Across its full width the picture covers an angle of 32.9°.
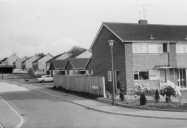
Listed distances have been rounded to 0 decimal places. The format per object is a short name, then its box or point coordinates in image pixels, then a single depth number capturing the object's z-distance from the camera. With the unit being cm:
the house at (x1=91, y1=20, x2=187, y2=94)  3017
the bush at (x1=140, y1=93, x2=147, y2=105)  1931
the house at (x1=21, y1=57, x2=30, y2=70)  12614
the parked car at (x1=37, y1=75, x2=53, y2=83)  5750
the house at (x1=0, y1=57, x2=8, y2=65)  13849
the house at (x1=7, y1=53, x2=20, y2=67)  13781
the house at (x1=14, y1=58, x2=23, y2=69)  13250
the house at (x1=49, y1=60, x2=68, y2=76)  7012
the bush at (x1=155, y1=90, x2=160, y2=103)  2033
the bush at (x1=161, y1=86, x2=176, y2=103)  1897
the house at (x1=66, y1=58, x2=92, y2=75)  6257
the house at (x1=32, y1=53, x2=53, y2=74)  10716
